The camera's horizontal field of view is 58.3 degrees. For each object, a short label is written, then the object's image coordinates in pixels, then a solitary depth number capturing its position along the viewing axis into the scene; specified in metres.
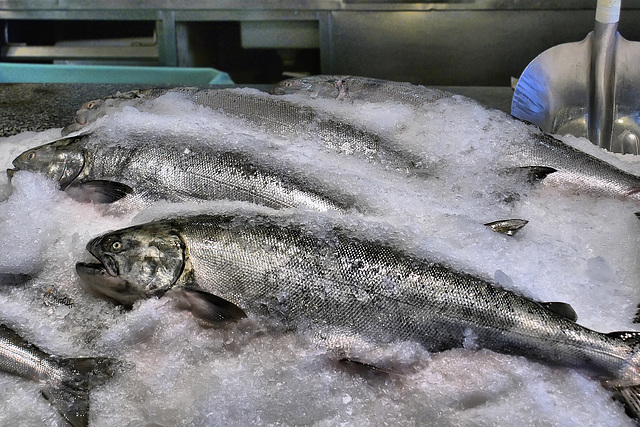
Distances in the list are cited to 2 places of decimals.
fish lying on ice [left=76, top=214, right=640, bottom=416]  1.21
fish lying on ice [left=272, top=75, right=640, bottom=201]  1.74
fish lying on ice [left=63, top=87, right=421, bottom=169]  1.84
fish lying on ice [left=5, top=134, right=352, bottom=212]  1.59
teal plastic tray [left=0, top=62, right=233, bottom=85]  3.34
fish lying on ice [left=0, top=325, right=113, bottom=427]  1.13
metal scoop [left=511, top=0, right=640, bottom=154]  2.10
